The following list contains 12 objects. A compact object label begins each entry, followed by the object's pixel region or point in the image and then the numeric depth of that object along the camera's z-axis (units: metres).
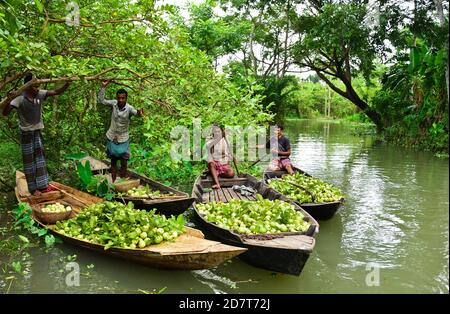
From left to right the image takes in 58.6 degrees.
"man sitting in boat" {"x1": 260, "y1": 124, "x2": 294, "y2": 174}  8.53
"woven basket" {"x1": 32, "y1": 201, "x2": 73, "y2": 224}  5.15
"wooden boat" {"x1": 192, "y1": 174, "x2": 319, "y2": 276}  3.90
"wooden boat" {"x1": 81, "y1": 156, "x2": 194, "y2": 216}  5.79
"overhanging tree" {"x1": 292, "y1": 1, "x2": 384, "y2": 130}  14.27
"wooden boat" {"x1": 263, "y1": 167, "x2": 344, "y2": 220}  5.97
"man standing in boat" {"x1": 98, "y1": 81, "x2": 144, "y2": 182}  6.60
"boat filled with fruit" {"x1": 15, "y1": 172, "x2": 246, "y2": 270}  3.91
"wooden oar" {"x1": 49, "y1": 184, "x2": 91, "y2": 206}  5.94
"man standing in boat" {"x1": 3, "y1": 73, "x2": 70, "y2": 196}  5.51
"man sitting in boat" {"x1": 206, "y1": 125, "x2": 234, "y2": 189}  7.63
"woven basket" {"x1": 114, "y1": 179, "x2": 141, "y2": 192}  6.44
